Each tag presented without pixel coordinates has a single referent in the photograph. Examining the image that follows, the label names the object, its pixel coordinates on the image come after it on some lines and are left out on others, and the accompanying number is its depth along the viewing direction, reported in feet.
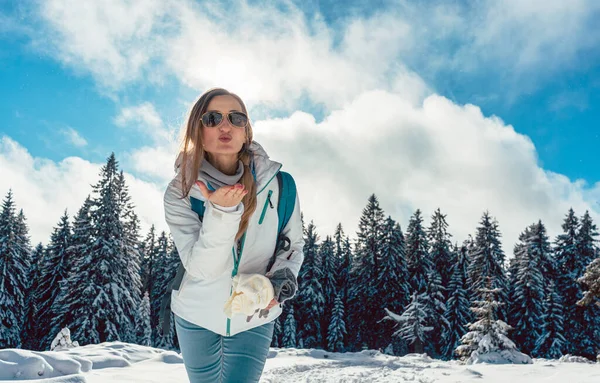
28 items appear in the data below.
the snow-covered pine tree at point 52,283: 86.43
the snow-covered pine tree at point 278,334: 111.36
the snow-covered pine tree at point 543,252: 108.88
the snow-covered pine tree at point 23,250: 99.19
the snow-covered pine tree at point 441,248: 126.72
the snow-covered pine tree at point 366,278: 115.96
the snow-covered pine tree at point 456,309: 107.97
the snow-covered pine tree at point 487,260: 107.07
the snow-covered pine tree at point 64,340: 48.26
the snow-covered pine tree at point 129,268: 84.84
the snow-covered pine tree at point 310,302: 122.01
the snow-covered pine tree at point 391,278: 112.68
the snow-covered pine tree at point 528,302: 101.19
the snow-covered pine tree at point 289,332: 114.21
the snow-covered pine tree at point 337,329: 118.52
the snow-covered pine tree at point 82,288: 79.05
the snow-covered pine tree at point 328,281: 126.82
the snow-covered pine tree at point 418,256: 123.65
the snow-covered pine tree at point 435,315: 106.63
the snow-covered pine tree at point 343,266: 128.67
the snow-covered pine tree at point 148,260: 155.12
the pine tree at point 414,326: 99.30
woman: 6.81
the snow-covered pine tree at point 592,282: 41.01
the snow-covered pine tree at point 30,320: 105.70
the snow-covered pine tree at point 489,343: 44.57
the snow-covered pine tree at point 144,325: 111.24
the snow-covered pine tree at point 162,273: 122.21
